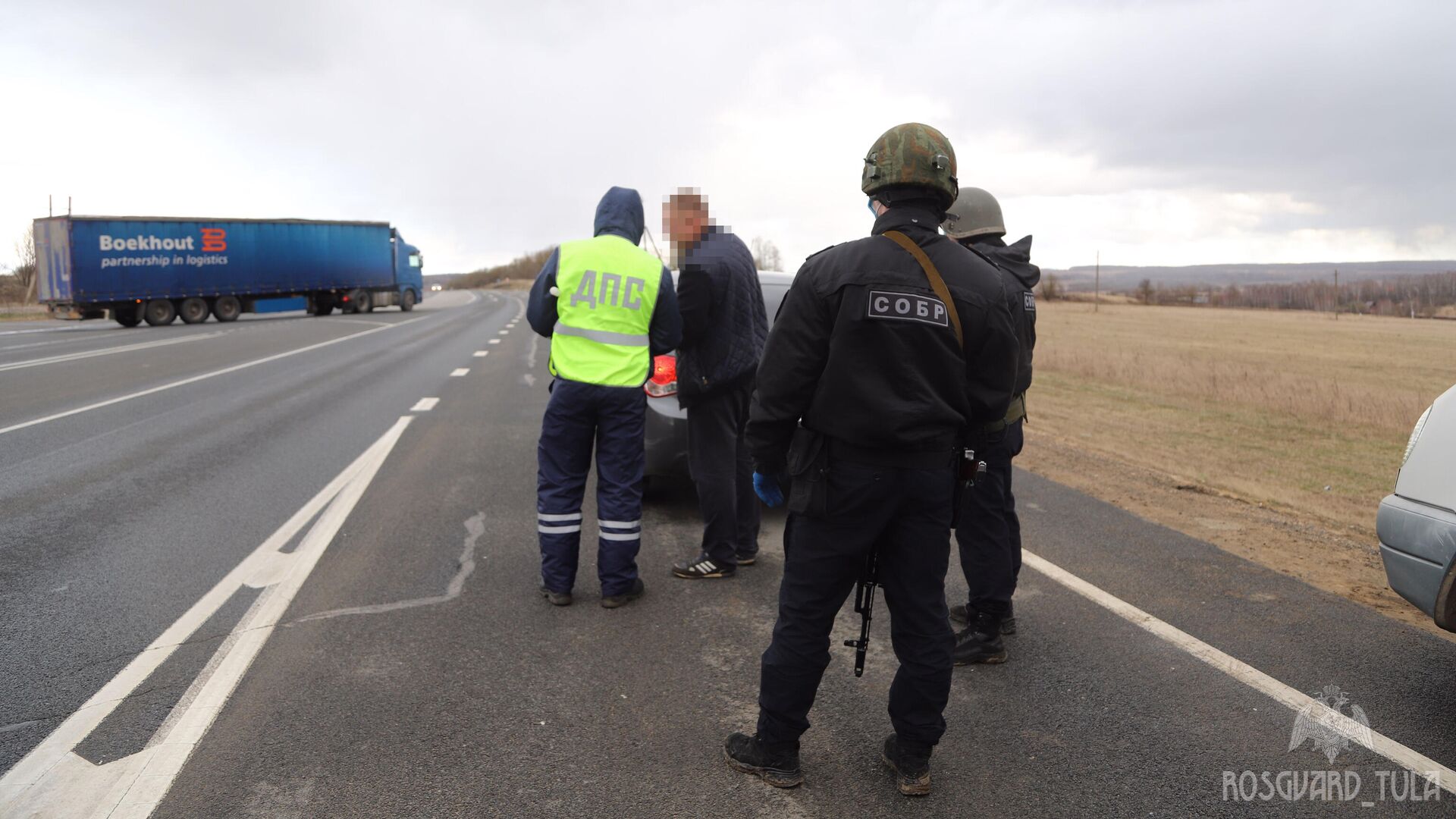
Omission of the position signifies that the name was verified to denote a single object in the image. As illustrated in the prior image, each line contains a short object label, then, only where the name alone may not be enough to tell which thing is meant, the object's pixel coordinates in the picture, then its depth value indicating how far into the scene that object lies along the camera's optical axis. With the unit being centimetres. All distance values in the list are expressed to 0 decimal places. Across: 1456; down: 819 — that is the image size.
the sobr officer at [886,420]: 284
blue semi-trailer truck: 3016
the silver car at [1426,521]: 334
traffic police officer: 463
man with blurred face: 488
